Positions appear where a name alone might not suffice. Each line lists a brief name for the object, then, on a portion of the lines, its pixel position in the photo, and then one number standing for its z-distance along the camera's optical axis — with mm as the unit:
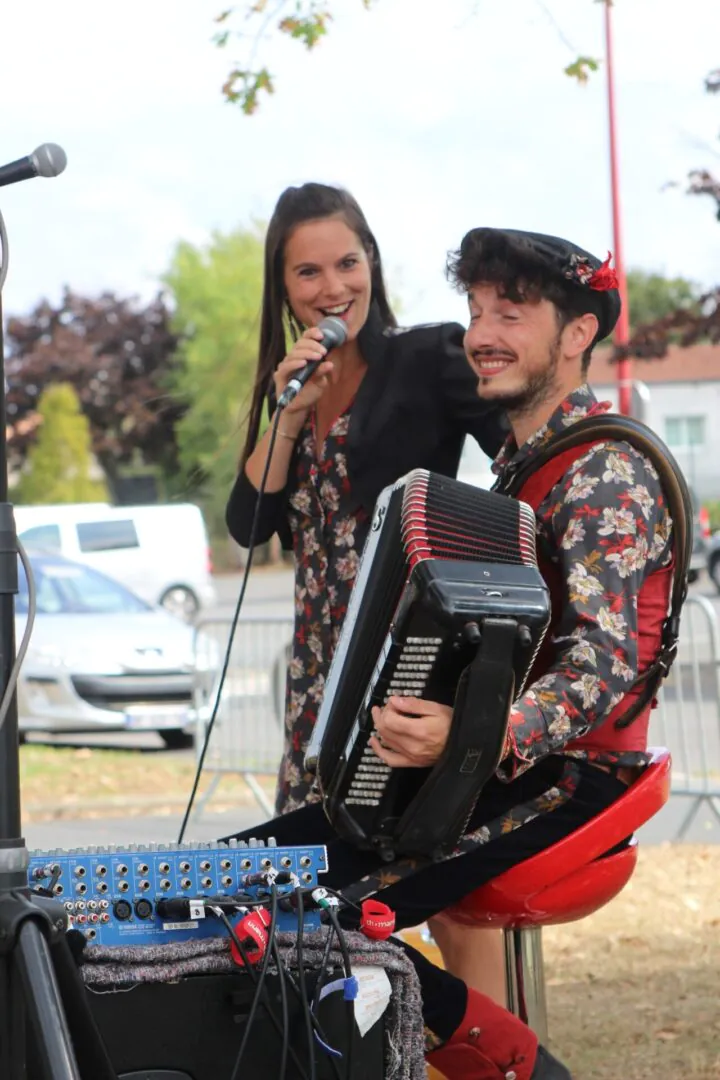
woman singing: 7029
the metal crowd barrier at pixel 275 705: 15388
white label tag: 4981
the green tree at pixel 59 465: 82548
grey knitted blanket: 4841
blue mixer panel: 4898
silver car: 24198
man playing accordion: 5334
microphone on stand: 4444
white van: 45050
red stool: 5581
